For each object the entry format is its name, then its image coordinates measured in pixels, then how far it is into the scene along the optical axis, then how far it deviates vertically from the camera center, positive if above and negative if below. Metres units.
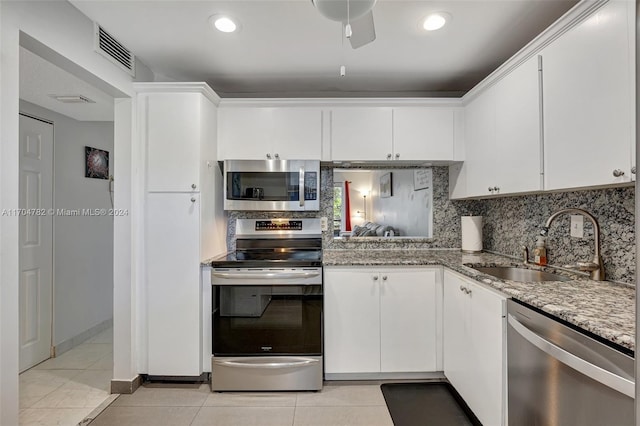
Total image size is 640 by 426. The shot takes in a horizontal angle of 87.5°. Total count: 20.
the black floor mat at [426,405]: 2.03 -1.25
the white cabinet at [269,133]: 2.67 +0.65
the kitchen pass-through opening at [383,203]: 3.04 +0.10
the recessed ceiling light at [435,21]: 1.88 +1.12
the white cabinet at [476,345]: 1.64 -0.75
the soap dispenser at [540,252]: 2.14 -0.25
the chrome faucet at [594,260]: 1.70 -0.24
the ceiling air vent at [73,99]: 2.67 +0.94
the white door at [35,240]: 2.71 -0.22
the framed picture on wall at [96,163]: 3.36 +0.52
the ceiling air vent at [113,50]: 2.02 +1.06
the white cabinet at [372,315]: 2.43 -0.74
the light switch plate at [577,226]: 1.90 -0.07
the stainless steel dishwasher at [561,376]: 0.99 -0.57
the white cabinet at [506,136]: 1.81 +0.49
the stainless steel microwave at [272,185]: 2.69 +0.23
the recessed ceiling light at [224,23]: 1.92 +1.12
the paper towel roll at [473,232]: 2.85 -0.16
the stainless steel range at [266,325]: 2.35 -0.79
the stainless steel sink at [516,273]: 2.03 -0.38
